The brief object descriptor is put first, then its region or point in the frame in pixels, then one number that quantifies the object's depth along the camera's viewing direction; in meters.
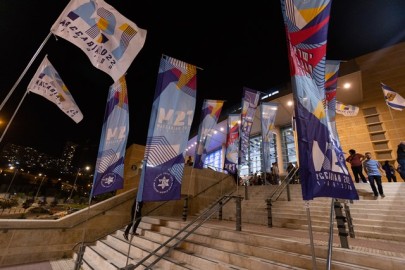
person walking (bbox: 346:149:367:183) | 9.91
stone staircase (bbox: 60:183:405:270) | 3.32
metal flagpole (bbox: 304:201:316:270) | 1.85
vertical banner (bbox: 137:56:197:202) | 4.08
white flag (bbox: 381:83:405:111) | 11.19
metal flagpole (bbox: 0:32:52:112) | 3.70
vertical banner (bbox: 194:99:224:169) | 9.90
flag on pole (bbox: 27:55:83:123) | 5.47
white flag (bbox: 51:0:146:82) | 4.18
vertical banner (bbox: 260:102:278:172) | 10.53
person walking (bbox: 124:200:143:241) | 6.07
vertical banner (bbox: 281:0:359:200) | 2.34
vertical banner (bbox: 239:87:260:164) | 10.03
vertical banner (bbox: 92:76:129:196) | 5.33
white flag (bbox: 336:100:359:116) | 13.34
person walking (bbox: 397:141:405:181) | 8.24
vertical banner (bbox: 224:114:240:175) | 10.47
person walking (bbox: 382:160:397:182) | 10.52
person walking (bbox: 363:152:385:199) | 7.31
